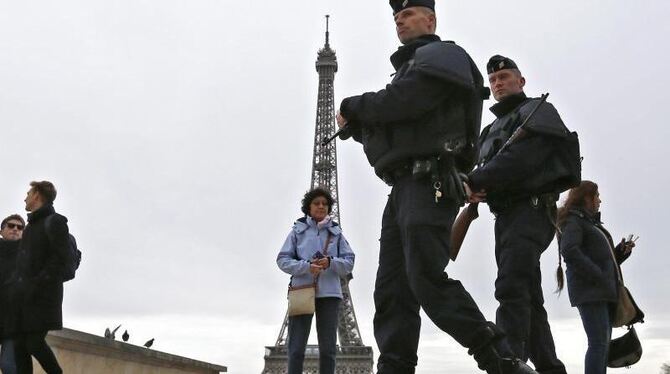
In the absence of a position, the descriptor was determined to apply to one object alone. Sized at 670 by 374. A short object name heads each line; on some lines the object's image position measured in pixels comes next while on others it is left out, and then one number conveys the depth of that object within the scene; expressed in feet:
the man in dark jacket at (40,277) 20.16
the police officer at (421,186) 12.76
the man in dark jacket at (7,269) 21.02
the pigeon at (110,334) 30.48
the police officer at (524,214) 15.52
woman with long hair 19.77
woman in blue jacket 21.86
